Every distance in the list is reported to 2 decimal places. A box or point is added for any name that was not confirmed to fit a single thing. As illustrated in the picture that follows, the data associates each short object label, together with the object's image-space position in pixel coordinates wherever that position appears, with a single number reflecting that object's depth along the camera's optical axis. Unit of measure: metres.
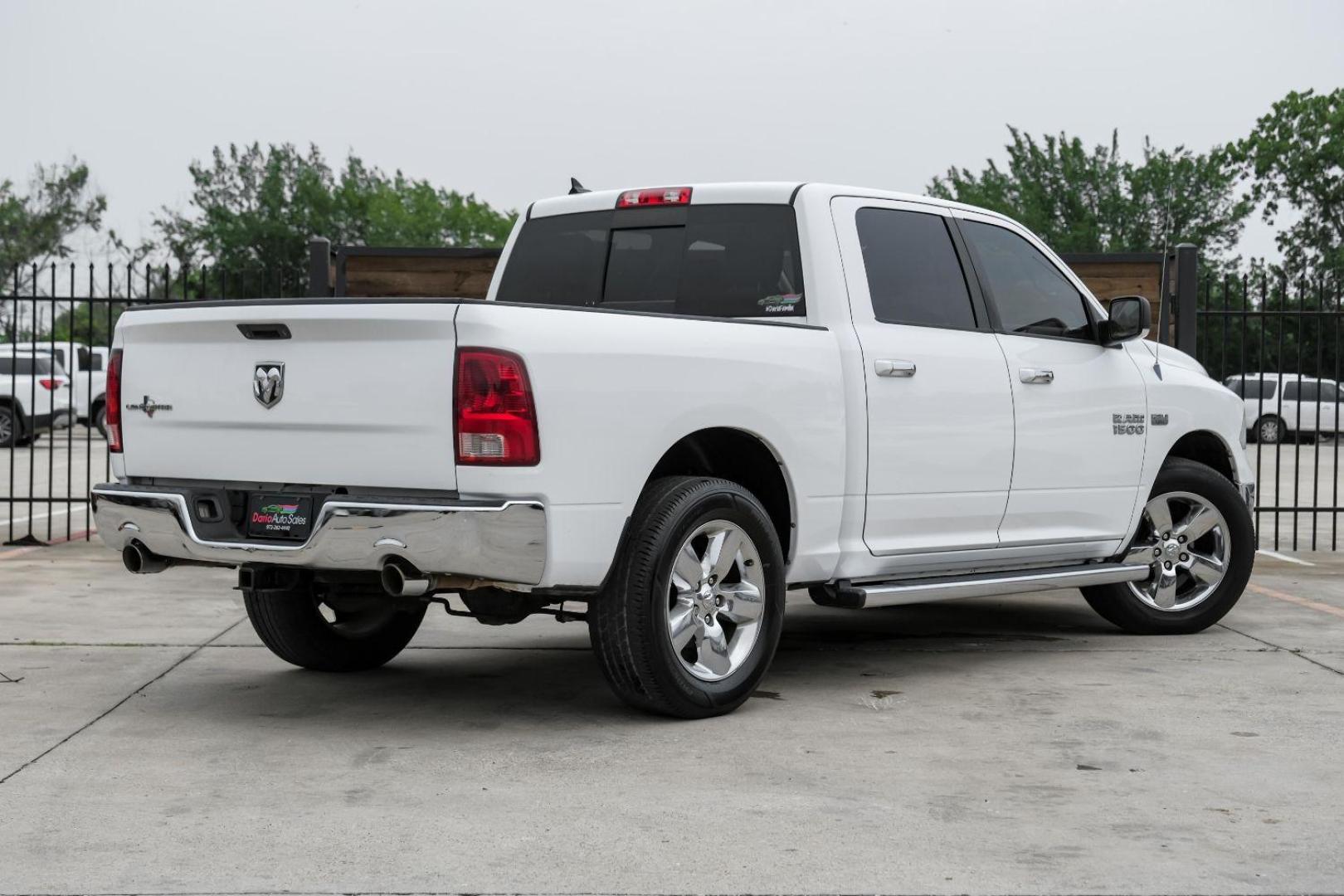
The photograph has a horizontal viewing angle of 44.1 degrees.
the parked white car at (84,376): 33.75
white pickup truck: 5.46
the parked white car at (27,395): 29.38
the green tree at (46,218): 74.50
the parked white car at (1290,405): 33.84
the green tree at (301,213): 78.88
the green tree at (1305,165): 55.16
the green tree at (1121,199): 58.38
